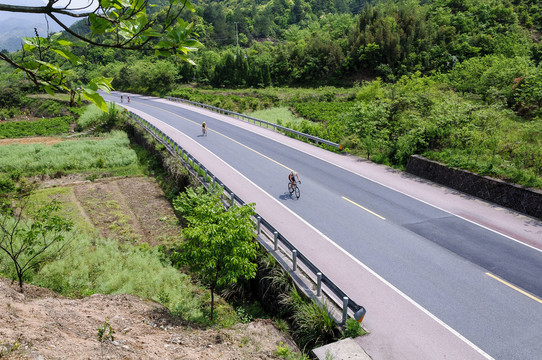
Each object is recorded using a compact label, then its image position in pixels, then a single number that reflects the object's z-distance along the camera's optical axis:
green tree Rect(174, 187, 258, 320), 9.42
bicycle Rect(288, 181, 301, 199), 17.34
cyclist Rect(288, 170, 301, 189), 17.20
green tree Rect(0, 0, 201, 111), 2.65
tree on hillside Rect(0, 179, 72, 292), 9.45
